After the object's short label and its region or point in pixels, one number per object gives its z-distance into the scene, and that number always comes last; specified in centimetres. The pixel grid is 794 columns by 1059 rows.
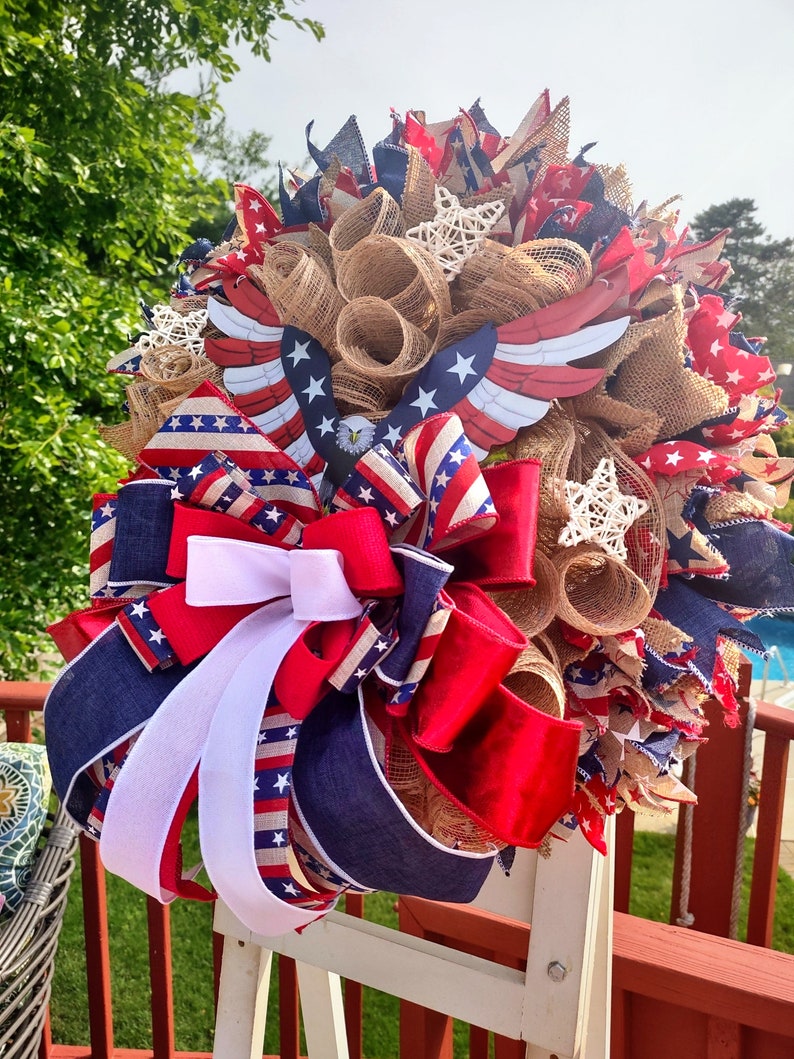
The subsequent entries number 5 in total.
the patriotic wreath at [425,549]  41
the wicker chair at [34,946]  94
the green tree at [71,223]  193
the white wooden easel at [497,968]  58
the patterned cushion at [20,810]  98
